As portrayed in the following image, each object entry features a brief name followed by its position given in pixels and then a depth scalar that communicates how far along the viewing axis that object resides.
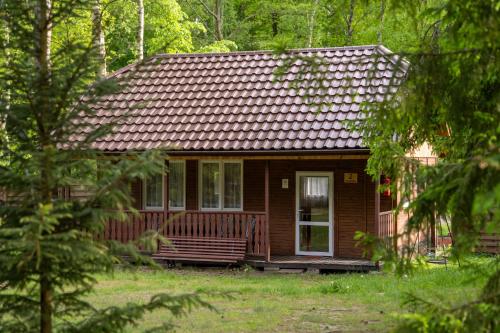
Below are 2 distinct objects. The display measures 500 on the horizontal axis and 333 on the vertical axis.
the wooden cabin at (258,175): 19.70
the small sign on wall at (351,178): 20.34
